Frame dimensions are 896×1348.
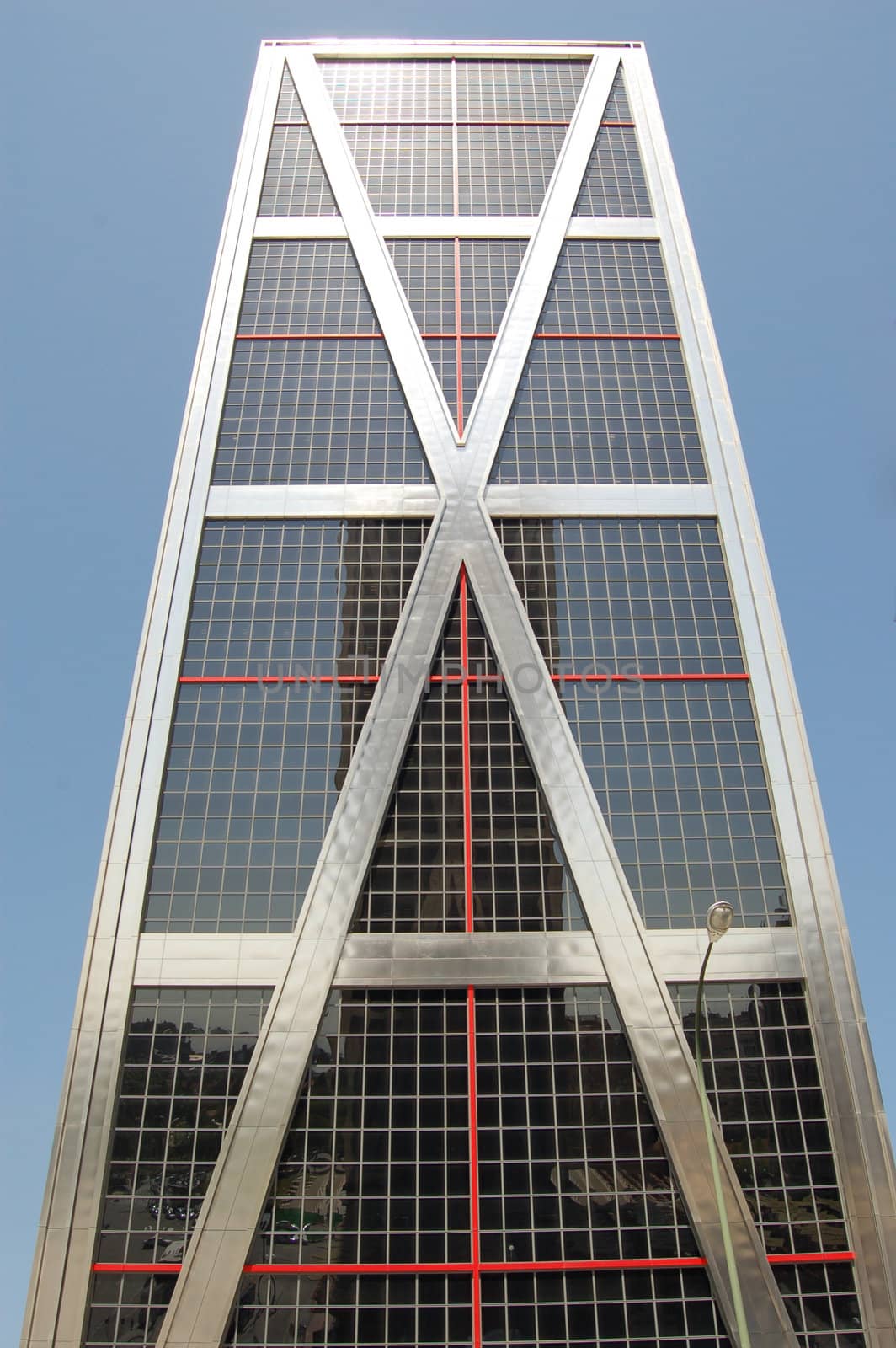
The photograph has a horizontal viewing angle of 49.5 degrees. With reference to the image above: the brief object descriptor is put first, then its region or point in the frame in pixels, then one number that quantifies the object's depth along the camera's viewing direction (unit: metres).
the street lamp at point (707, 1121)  16.81
